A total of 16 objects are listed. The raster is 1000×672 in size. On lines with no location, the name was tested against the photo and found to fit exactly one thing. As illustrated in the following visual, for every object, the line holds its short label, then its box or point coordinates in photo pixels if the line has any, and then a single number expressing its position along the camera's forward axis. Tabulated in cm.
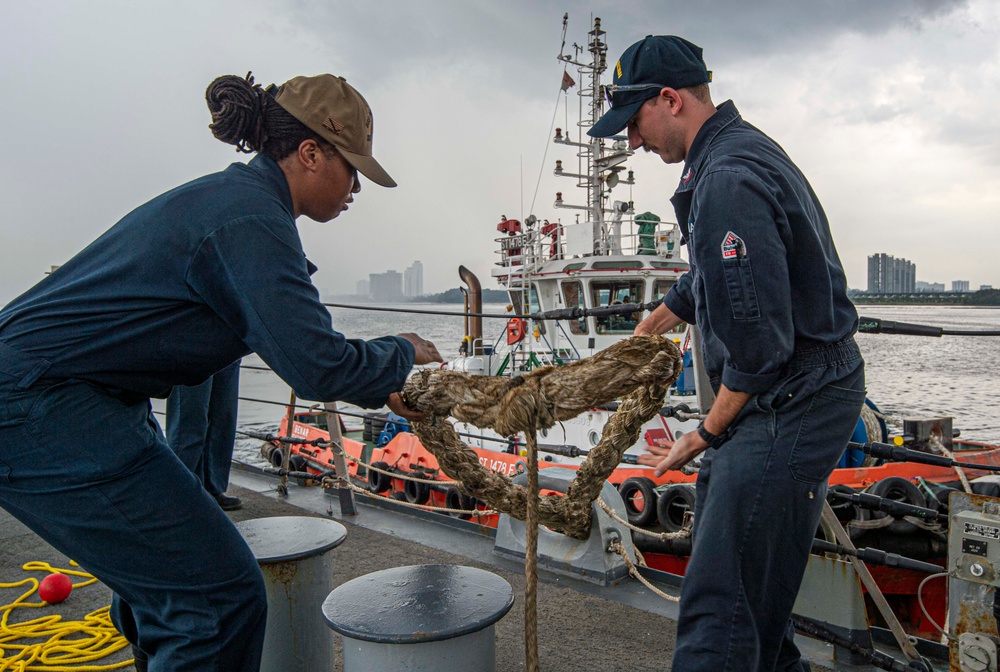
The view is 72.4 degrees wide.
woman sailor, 153
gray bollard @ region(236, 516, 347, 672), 221
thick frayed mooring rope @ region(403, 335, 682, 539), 167
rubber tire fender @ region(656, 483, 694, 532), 556
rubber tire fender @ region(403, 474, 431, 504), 834
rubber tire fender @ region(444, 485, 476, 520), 745
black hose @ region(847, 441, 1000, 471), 249
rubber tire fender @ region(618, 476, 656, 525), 580
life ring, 1144
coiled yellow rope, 267
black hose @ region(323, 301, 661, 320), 308
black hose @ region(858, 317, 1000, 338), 264
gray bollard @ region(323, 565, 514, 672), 176
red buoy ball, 325
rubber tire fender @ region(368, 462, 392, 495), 909
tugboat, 495
